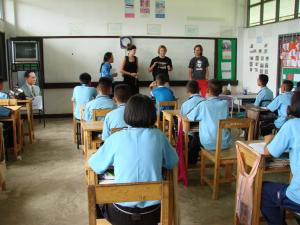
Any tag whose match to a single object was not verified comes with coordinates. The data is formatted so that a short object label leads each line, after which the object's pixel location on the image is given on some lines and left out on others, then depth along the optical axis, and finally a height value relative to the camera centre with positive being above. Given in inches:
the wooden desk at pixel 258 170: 98.0 -29.6
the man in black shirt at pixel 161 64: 305.7 +3.2
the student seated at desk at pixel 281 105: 190.7 -20.4
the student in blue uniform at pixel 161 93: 214.2 -15.3
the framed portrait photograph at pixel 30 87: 265.0 -14.0
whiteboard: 317.1 +13.6
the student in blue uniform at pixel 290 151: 87.0 -21.0
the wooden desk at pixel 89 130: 146.8 -25.5
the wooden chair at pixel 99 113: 164.2 -20.8
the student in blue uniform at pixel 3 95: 205.7 -15.4
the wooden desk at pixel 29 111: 221.8 -27.2
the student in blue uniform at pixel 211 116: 148.9 -20.3
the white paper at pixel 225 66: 346.9 +1.4
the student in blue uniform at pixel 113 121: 128.9 -19.3
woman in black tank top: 293.4 -0.1
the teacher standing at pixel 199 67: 309.4 +0.5
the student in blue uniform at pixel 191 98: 173.2 -15.1
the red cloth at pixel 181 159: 156.3 -40.2
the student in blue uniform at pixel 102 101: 175.0 -16.4
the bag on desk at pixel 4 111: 184.4 -22.4
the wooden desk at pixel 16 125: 189.8 -31.8
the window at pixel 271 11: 269.1 +47.1
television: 287.4 +14.2
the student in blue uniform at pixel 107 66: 284.8 +1.6
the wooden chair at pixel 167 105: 207.0 -21.8
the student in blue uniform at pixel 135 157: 78.4 -20.0
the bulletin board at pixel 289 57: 263.1 +7.8
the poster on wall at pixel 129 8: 319.3 +54.1
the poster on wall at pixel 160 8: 324.8 +54.8
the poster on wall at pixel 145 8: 322.3 +54.5
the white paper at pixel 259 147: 100.6 -23.7
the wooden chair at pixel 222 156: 134.6 -35.8
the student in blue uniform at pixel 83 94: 217.9 -16.0
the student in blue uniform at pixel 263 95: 220.8 -17.3
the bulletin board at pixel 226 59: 343.0 +8.3
